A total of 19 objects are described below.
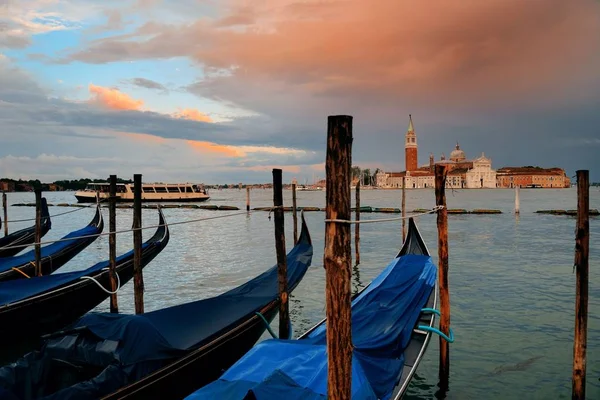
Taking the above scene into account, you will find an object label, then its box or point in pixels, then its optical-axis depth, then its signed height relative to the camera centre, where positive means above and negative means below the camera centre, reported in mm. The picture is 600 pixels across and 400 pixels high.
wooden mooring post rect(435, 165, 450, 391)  5277 -1133
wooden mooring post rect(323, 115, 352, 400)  2732 -437
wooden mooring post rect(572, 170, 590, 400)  4434 -957
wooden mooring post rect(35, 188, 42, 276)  8707 -809
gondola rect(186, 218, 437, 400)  3100 -1372
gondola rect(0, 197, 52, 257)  11961 -1159
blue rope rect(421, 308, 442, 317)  5621 -1508
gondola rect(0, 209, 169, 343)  6059 -1544
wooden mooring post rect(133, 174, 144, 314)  6438 -934
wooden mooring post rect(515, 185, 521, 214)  29825 -1092
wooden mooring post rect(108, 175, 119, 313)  7020 -843
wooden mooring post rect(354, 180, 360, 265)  13609 -1787
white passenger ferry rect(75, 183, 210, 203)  49656 -153
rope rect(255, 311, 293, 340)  5664 -1622
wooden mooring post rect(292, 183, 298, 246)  14367 -505
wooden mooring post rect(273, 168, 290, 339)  5984 -952
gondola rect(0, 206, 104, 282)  8883 -1394
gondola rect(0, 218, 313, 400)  3678 -1490
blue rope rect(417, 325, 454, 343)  5051 -1579
